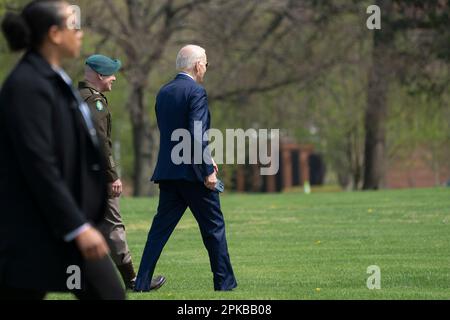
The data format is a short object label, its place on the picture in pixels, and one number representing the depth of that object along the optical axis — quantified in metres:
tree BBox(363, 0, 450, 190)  32.41
